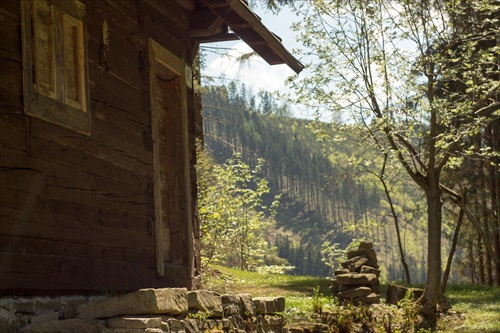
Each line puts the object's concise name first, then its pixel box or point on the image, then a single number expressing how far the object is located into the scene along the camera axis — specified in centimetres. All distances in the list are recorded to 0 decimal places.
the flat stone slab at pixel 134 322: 631
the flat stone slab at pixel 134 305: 647
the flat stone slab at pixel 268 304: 915
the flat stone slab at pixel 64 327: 634
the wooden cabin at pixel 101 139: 679
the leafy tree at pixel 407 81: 1653
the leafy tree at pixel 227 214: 2664
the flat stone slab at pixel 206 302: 736
